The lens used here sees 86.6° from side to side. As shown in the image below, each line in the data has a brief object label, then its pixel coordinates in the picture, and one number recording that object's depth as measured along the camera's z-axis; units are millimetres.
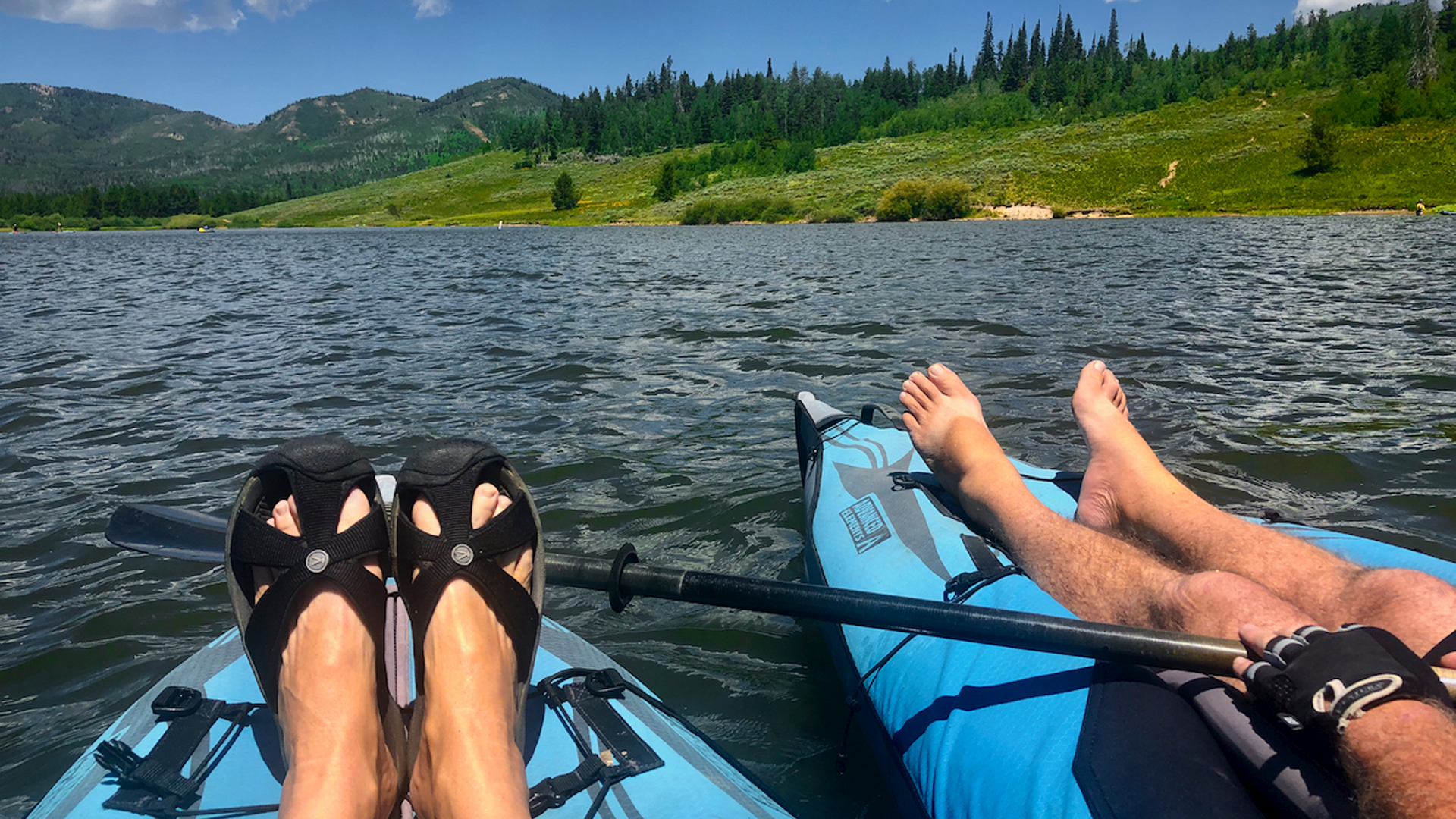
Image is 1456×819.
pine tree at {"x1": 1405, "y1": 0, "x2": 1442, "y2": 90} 68938
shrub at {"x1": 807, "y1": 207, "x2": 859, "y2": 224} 57188
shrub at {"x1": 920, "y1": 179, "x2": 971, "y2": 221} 56094
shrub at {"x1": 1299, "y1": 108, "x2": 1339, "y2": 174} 53781
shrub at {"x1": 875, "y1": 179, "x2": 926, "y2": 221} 56156
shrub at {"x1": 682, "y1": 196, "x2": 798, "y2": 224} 62031
